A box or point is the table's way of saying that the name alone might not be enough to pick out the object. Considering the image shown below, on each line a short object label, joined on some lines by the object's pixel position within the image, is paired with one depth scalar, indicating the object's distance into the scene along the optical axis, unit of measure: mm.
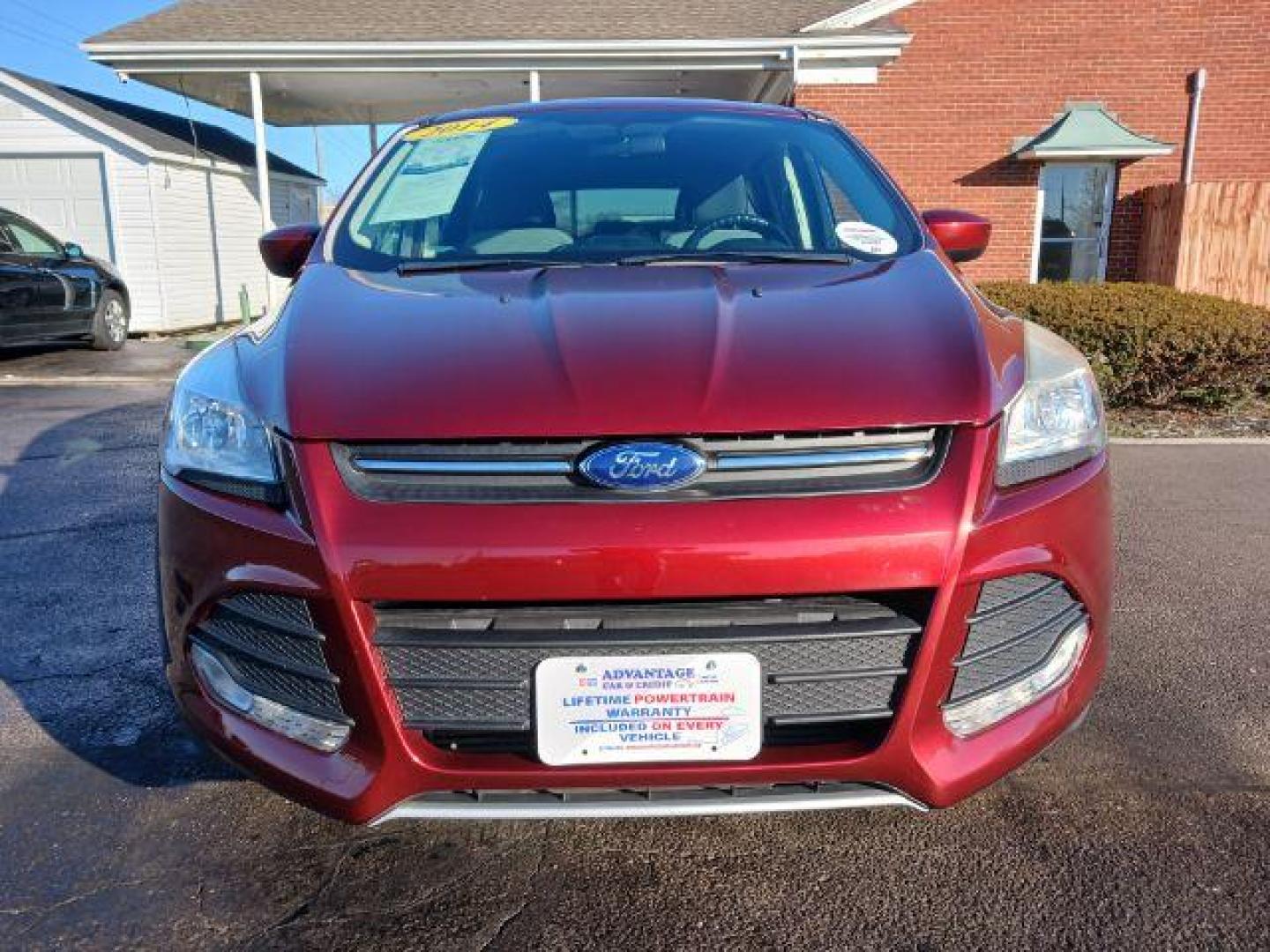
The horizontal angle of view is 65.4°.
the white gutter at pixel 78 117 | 13102
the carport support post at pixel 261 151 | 11086
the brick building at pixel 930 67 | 10789
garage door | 13391
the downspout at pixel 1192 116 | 11570
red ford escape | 1607
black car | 9508
